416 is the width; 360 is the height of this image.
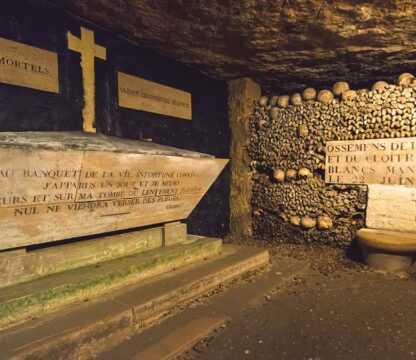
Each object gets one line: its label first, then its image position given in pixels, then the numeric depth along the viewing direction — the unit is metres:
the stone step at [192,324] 2.18
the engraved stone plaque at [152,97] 3.89
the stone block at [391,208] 4.38
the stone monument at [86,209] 2.31
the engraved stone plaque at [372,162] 4.43
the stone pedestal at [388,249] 3.90
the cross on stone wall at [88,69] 3.45
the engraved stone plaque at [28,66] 2.86
